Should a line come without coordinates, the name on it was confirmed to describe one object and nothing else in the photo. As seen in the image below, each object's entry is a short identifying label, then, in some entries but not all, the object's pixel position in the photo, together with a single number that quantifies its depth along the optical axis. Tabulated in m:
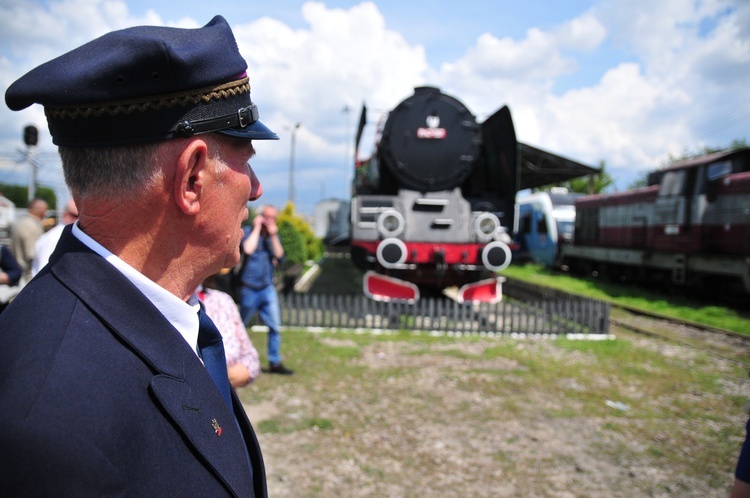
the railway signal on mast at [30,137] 12.25
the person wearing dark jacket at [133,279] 0.81
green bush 16.39
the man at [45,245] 3.99
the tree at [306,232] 24.40
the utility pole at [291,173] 36.76
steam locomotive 9.50
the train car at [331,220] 33.53
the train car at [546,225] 22.44
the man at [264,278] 6.14
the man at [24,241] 6.39
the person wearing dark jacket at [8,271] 5.27
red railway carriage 11.85
